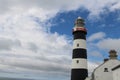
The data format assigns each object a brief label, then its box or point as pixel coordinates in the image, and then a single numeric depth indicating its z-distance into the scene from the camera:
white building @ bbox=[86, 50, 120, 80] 38.56
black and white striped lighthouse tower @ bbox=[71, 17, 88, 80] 41.91
